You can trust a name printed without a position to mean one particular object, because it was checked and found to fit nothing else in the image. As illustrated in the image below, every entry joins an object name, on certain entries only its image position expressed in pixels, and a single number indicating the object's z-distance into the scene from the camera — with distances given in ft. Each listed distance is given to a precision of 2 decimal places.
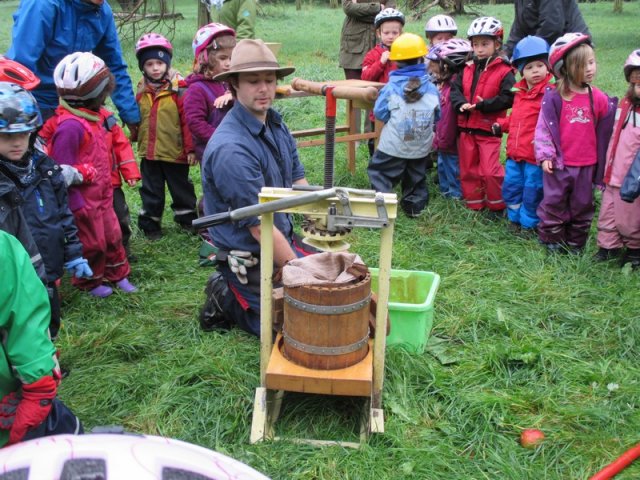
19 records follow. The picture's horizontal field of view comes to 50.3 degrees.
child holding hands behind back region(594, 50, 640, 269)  15.51
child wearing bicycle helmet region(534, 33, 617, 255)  16.99
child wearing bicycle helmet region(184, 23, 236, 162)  17.34
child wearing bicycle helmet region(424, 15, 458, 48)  24.16
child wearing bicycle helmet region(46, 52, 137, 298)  14.06
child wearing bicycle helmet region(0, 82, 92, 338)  10.09
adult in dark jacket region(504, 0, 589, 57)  21.71
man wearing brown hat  11.76
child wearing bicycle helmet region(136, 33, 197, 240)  17.89
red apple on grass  10.32
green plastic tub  12.25
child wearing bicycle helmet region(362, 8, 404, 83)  23.66
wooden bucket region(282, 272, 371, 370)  9.68
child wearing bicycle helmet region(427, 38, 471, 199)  21.18
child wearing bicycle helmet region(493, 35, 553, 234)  18.39
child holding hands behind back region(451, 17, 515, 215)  19.92
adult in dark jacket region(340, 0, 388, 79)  25.81
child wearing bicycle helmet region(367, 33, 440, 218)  19.74
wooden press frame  9.26
